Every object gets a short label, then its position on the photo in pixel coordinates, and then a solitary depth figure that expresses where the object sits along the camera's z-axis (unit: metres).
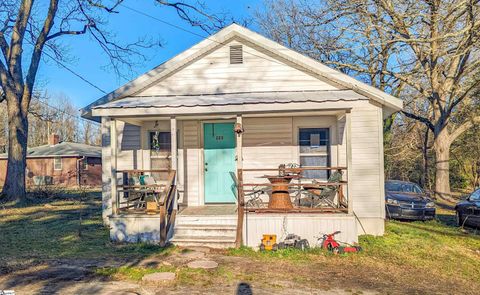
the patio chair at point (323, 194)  8.42
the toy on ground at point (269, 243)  7.48
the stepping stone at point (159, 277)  5.49
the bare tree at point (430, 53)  13.24
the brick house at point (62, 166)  29.25
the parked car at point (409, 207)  11.51
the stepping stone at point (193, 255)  6.81
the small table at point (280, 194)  8.12
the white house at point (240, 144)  7.87
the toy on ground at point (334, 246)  7.26
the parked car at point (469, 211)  10.06
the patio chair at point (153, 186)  8.69
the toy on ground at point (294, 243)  7.43
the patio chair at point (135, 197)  9.00
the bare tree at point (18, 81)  15.48
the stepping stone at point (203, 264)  6.20
